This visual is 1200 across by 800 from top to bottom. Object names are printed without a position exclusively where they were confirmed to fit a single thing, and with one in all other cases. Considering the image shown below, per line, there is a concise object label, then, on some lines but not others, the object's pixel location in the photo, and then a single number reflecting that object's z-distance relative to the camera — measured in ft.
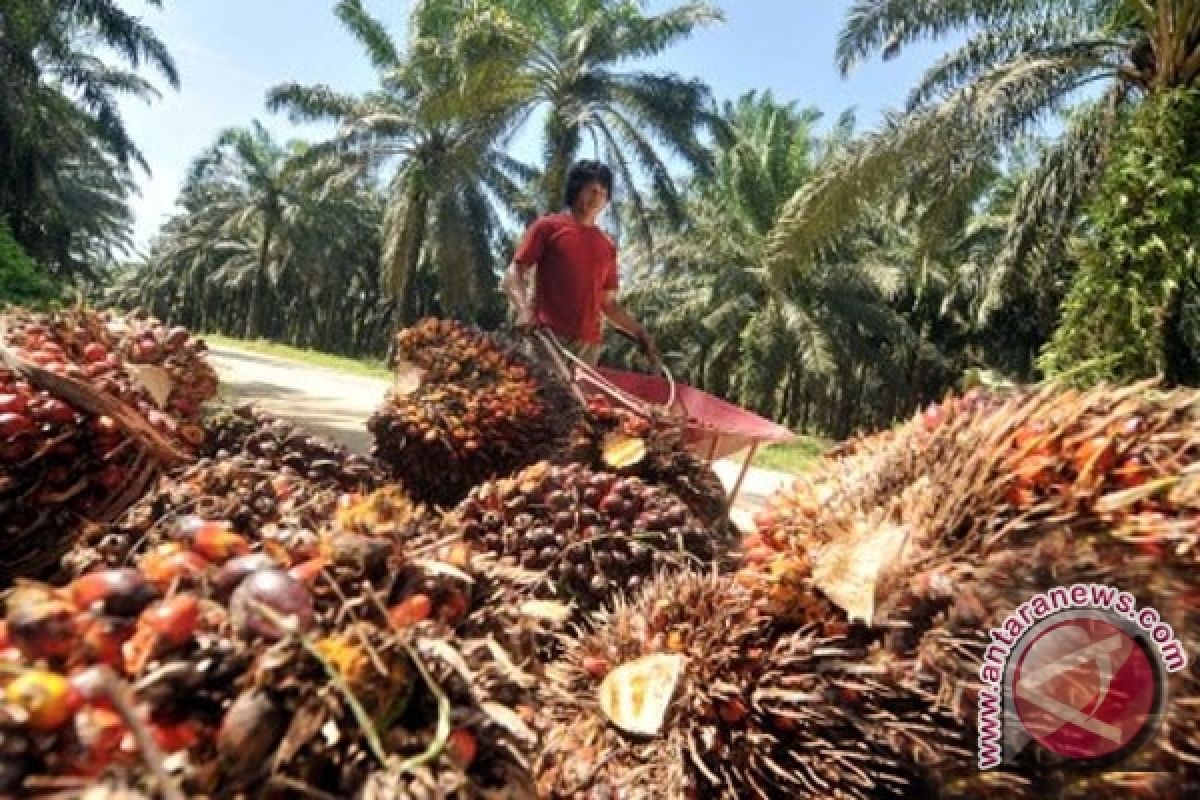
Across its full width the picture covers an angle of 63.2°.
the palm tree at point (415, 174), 83.30
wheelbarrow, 11.59
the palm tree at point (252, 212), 147.13
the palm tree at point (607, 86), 69.05
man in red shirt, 14.37
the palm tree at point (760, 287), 82.74
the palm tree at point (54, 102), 57.47
